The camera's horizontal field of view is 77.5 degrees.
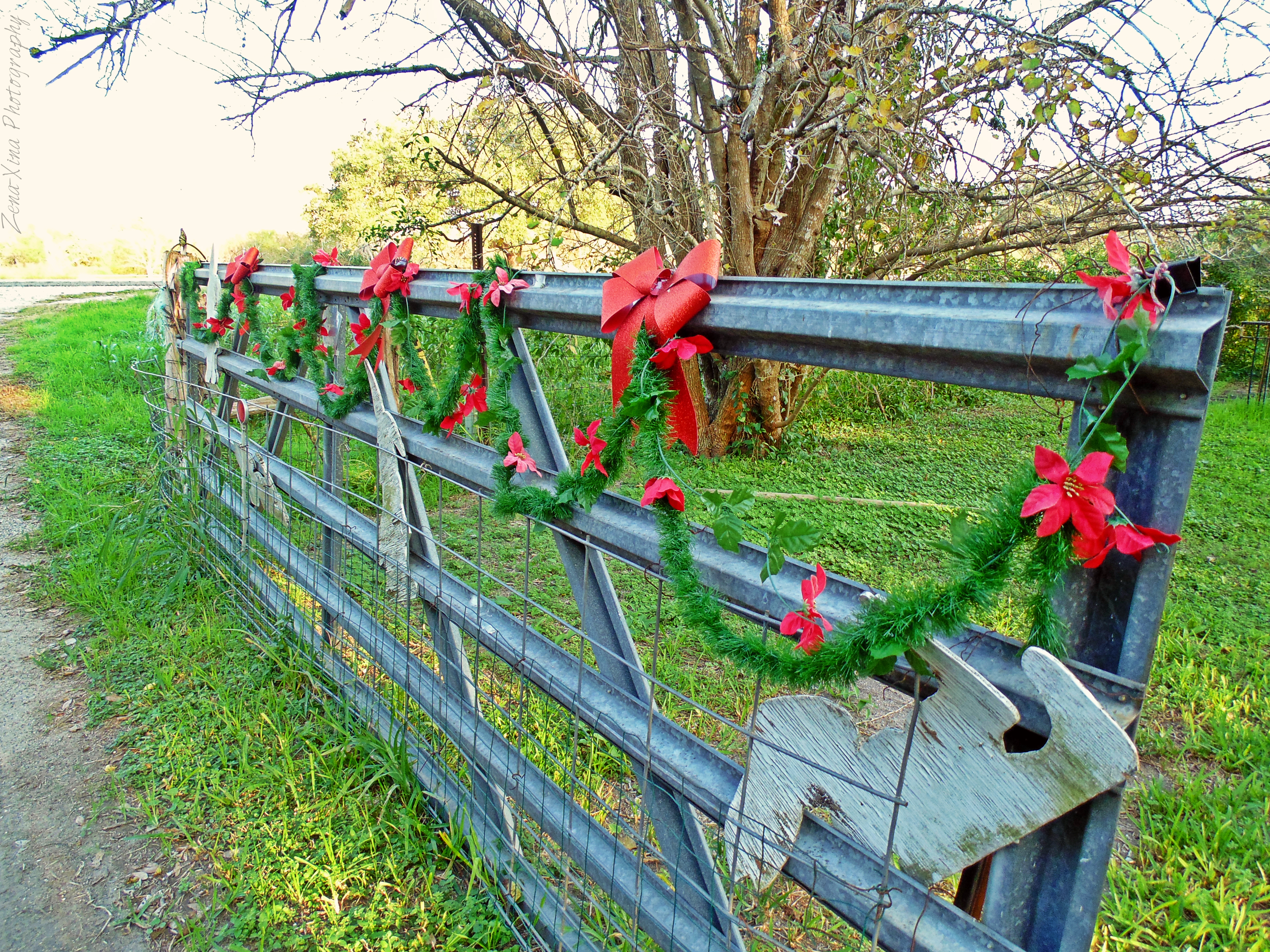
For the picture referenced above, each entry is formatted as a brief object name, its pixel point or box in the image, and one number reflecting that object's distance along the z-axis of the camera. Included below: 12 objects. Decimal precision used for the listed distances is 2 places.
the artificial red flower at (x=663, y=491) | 1.41
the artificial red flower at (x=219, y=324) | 3.97
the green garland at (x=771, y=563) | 0.95
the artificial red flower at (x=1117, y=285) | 0.88
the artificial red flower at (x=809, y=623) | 1.13
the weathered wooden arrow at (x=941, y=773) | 0.93
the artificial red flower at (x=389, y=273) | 2.37
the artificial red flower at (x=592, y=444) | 1.57
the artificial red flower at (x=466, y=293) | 1.99
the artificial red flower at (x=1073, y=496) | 0.85
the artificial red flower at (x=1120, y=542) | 0.85
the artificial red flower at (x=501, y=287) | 1.88
